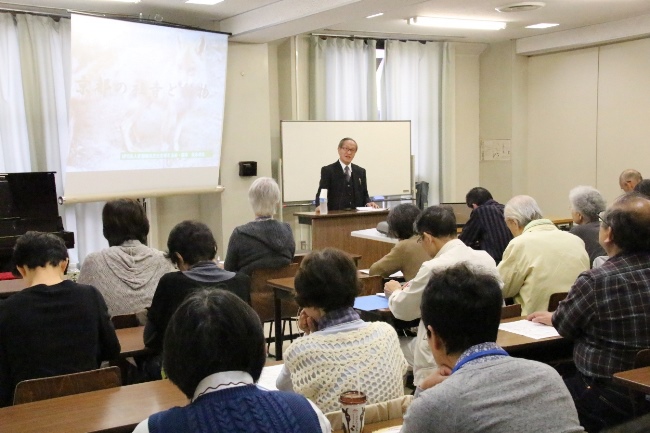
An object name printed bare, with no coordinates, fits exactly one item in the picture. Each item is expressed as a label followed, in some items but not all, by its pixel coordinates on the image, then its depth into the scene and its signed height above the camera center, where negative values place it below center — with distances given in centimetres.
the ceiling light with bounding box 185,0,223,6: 674 +142
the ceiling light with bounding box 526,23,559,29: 885 +148
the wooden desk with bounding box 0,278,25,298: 430 -83
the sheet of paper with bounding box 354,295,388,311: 377 -84
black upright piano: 600 -45
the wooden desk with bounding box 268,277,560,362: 310 -89
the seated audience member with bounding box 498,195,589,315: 381 -65
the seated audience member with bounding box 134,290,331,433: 143 -46
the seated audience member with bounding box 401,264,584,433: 155 -52
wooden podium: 666 -78
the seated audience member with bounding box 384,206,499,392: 334 -52
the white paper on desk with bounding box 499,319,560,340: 320 -85
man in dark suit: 752 -33
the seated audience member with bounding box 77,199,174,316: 377 -59
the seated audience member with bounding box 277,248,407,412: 226 -64
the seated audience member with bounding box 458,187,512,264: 545 -66
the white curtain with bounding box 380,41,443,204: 943 +68
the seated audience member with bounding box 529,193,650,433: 279 -68
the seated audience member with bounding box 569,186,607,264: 458 -47
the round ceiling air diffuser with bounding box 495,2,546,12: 755 +148
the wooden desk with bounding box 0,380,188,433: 222 -85
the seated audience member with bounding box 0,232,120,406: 277 -67
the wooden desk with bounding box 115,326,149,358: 322 -89
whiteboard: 840 -6
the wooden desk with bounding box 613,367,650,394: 248 -84
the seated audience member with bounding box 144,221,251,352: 327 -59
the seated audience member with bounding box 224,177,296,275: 485 -64
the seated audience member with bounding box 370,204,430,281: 424 -61
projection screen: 674 +43
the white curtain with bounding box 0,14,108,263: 681 +55
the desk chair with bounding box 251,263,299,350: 490 -99
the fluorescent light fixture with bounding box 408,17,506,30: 827 +146
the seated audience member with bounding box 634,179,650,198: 534 -34
